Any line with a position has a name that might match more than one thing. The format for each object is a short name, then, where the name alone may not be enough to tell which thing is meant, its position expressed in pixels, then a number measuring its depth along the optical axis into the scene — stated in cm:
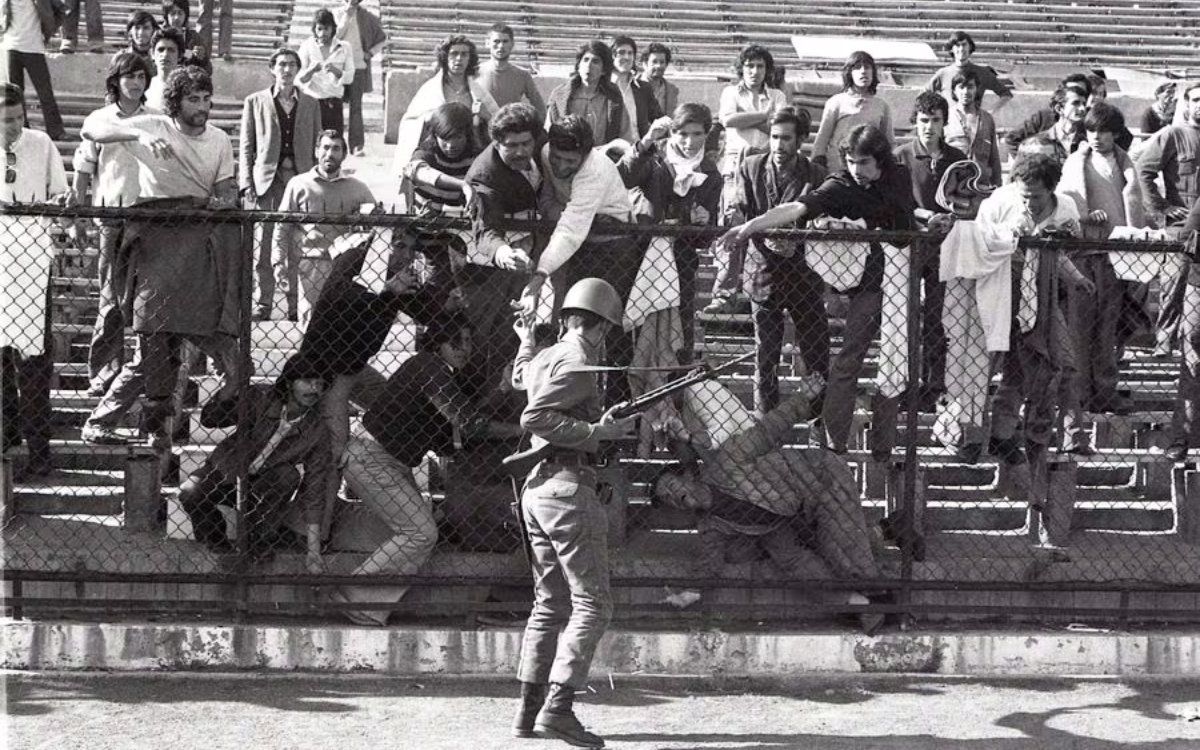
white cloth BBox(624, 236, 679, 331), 910
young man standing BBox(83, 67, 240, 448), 868
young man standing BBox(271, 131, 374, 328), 1069
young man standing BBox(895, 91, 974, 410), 939
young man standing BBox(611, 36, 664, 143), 1283
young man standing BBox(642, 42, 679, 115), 1374
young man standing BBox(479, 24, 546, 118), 1256
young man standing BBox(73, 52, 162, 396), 917
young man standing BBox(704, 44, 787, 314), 1286
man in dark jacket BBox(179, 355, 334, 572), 862
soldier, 746
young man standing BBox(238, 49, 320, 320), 1251
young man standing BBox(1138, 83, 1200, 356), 1103
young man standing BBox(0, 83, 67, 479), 908
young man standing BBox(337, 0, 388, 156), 1622
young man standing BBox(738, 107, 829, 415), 936
